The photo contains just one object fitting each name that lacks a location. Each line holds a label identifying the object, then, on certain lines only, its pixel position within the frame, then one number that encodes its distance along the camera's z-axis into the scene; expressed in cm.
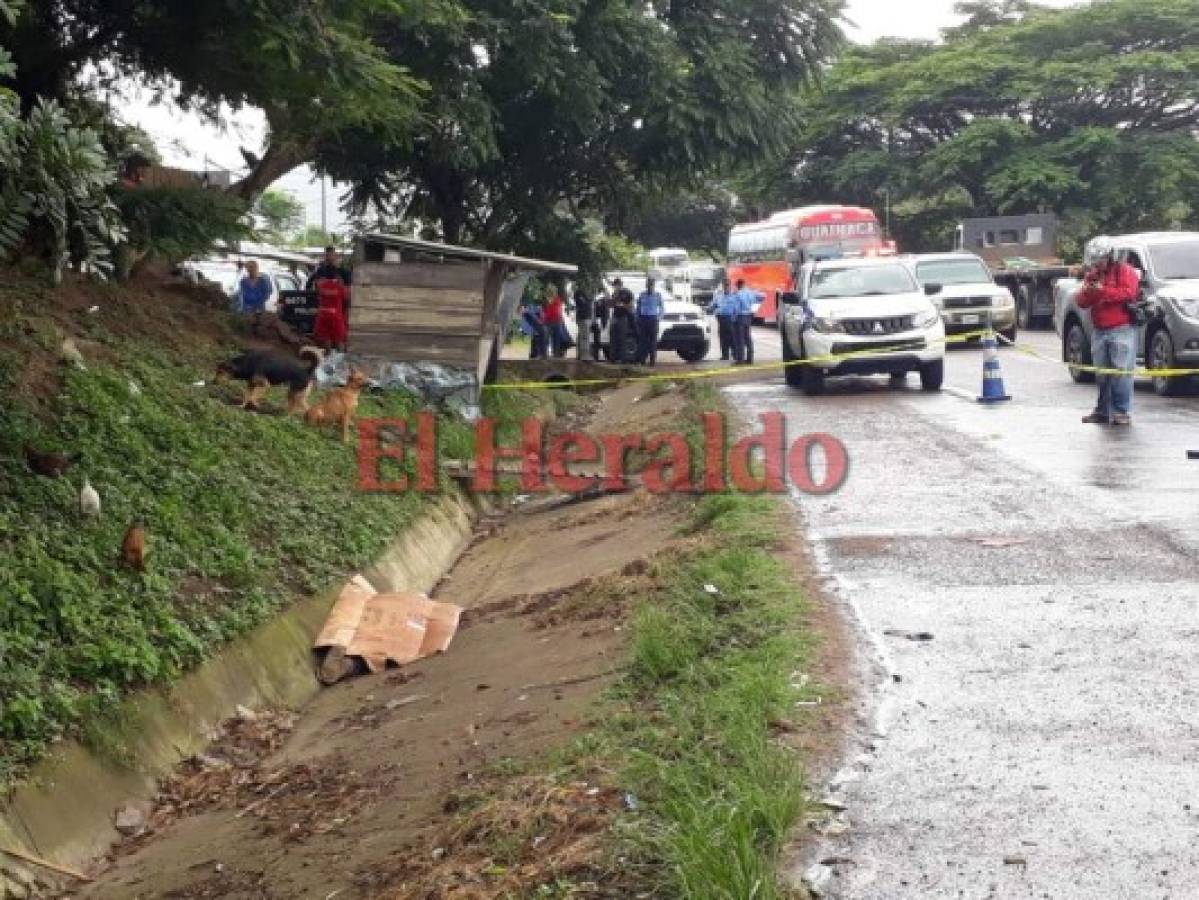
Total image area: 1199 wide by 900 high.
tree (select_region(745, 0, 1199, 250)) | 4447
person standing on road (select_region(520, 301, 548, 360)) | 2827
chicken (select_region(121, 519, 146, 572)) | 833
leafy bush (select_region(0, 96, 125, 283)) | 560
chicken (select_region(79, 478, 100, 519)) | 860
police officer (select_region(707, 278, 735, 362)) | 2725
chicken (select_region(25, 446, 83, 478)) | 883
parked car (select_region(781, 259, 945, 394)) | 1919
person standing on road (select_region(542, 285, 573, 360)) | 2767
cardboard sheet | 926
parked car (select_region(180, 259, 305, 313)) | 2763
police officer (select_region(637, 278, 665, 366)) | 2736
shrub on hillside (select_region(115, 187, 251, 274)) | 1139
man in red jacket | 1461
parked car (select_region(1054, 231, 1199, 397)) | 1750
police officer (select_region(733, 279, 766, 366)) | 2709
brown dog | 1355
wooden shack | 1667
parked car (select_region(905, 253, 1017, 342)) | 2805
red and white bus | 4159
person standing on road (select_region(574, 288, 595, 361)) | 2736
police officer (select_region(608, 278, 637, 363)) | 2752
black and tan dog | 1294
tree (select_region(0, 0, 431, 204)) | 984
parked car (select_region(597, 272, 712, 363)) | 3033
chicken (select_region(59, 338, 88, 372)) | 1120
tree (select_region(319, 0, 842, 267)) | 1902
